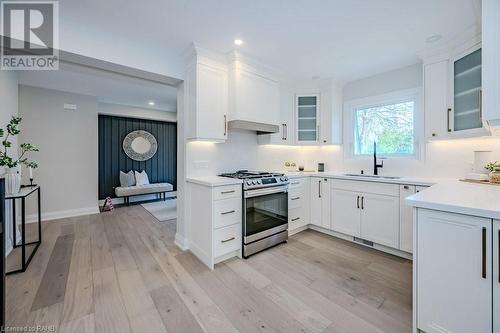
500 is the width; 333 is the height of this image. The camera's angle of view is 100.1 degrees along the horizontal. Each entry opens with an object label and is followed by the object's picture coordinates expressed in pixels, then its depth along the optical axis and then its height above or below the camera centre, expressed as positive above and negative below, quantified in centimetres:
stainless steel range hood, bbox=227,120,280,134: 274 +55
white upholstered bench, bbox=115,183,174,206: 500 -61
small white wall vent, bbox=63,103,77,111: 411 +117
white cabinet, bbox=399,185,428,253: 236 -61
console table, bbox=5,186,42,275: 215 -79
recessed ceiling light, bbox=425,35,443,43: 221 +137
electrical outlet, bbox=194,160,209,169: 281 +3
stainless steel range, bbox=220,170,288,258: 248 -57
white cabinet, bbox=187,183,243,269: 229 -65
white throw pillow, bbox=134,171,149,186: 554 -33
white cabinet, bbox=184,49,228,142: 254 +86
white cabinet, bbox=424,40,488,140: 203 +77
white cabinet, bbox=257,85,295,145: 357 +81
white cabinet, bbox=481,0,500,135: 137 +71
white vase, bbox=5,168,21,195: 226 -19
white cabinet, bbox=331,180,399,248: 249 -58
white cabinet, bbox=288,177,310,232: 311 -57
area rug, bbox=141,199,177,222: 422 -100
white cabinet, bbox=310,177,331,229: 316 -57
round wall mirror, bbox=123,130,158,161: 563 +57
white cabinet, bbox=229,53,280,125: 273 +102
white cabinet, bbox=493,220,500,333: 106 -54
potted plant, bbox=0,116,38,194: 223 -13
